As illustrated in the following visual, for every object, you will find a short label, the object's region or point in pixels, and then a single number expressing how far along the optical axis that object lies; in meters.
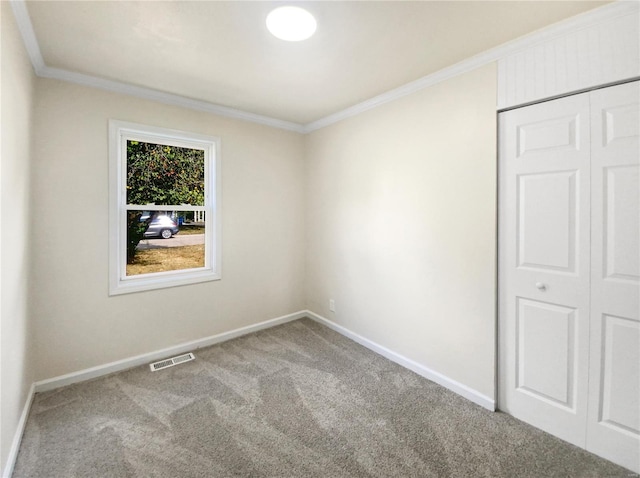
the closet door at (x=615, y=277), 1.51
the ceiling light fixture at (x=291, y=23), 1.58
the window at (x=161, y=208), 2.55
